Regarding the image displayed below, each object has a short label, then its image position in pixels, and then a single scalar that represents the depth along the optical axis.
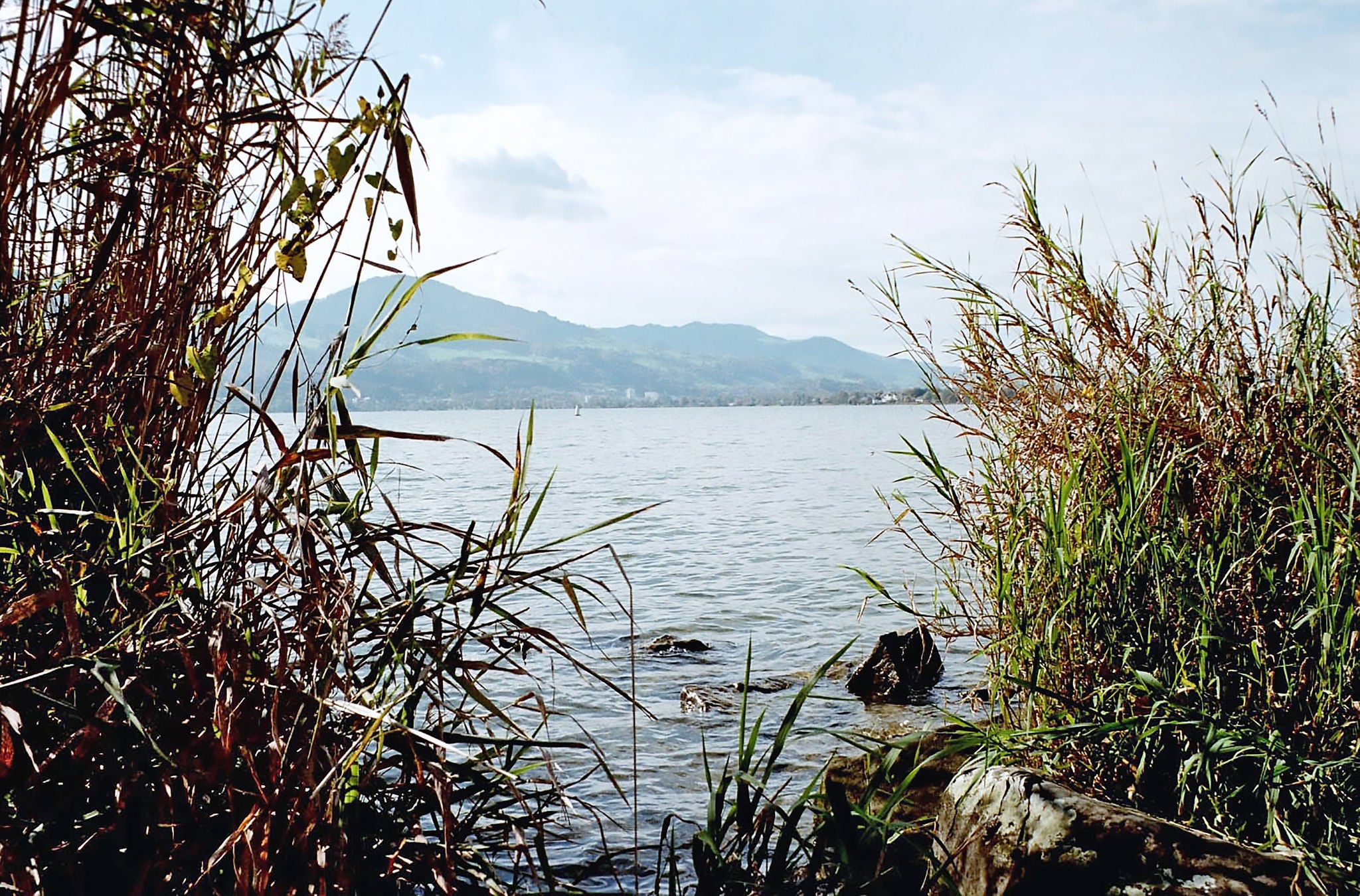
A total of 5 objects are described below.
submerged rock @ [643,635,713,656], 10.67
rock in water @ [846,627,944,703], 8.72
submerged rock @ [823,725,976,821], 4.85
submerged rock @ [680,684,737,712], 8.61
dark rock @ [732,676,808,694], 9.16
